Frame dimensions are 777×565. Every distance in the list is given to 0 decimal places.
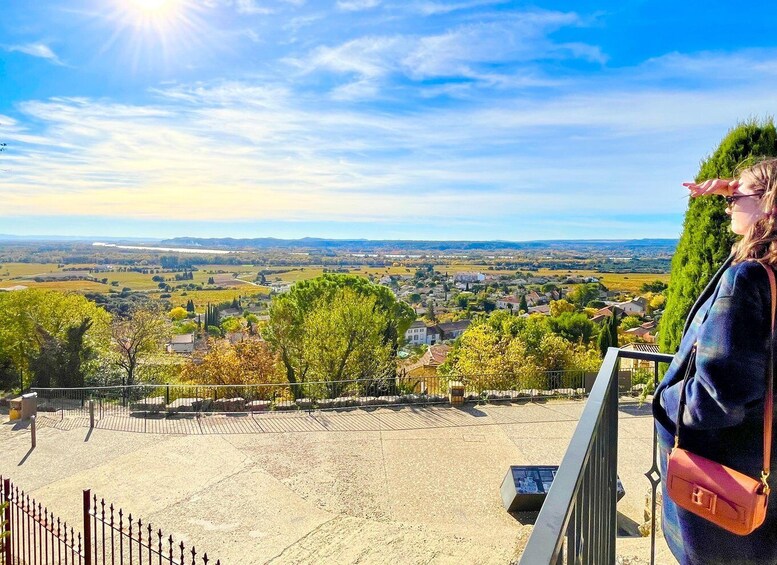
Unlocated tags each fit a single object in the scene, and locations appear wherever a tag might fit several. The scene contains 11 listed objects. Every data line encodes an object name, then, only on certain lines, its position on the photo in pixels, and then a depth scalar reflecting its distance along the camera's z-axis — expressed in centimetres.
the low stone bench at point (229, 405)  1237
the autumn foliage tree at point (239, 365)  2006
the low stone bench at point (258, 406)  1222
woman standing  141
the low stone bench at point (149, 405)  1212
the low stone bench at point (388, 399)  1216
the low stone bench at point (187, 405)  1214
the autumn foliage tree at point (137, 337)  2392
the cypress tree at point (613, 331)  1880
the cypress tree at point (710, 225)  916
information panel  690
